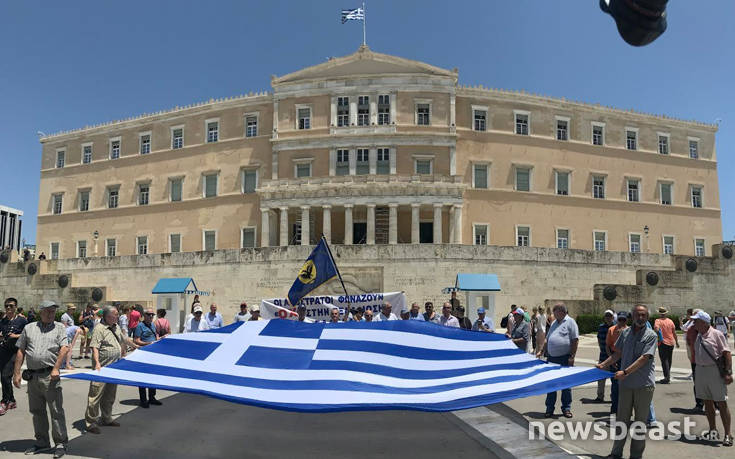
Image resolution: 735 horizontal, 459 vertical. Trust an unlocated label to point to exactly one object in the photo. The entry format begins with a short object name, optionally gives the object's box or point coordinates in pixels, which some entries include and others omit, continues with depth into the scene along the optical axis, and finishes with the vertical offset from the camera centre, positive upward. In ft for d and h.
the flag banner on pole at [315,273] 46.80 +0.54
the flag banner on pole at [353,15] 141.49 +70.31
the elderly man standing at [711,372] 24.29 -4.22
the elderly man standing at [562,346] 29.45 -3.62
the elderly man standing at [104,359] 25.98 -4.17
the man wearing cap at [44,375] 23.36 -4.35
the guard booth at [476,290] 90.89 -1.70
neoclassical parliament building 130.93 +28.83
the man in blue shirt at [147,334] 33.47 -3.71
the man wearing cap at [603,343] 34.12 -4.03
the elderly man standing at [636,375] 21.84 -3.85
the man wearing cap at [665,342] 40.57 -4.57
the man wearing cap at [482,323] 40.47 -3.29
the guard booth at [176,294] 93.97 -3.07
